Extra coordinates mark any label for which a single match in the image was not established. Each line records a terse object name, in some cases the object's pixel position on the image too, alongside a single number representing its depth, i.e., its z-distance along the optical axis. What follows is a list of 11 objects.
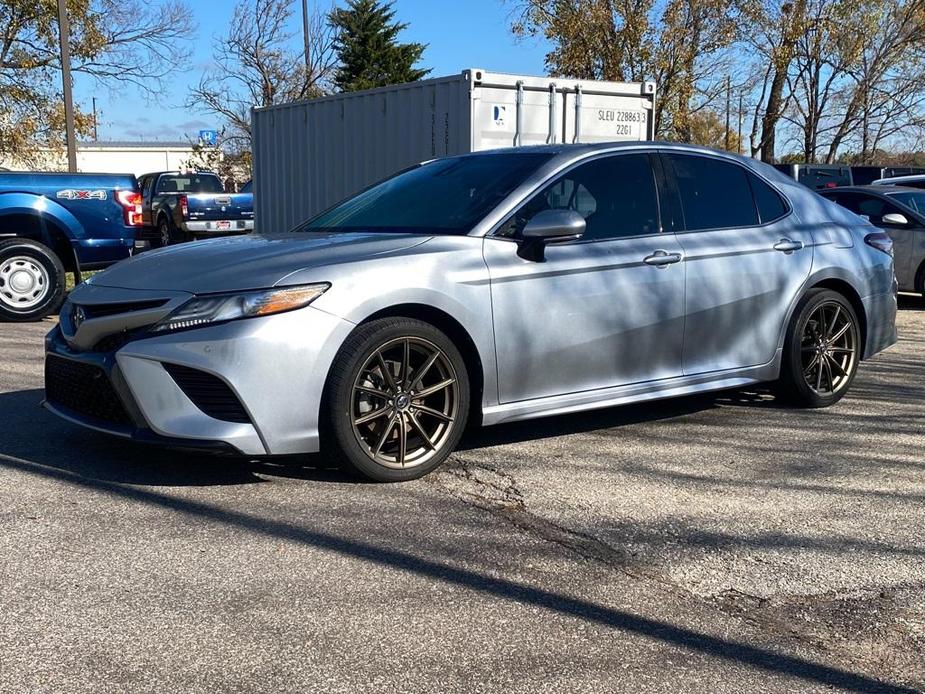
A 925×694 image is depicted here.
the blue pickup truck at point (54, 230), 10.17
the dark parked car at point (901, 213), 12.60
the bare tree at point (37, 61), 28.22
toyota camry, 4.42
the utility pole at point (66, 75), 20.09
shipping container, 10.73
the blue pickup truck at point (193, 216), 21.23
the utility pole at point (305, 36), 39.28
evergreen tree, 49.03
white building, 77.25
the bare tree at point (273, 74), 40.16
